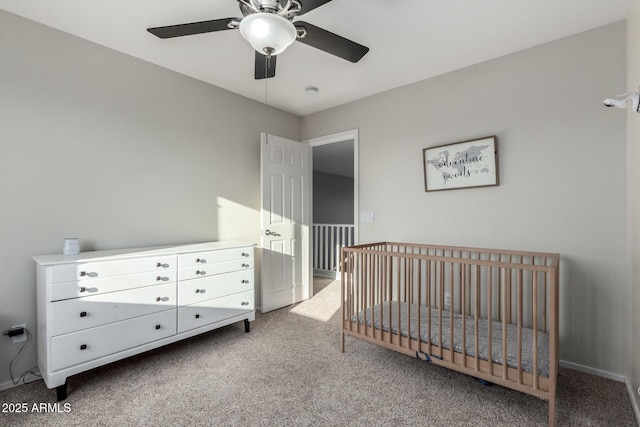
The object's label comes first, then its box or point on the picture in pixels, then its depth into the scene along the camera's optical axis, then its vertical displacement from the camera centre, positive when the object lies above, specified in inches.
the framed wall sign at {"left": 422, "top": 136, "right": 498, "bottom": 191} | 100.1 +17.6
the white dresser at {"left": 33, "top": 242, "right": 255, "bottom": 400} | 72.1 -23.2
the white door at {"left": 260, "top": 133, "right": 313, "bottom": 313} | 133.6 -2.2
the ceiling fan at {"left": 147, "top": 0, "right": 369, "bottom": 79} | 54.9 +38.6
